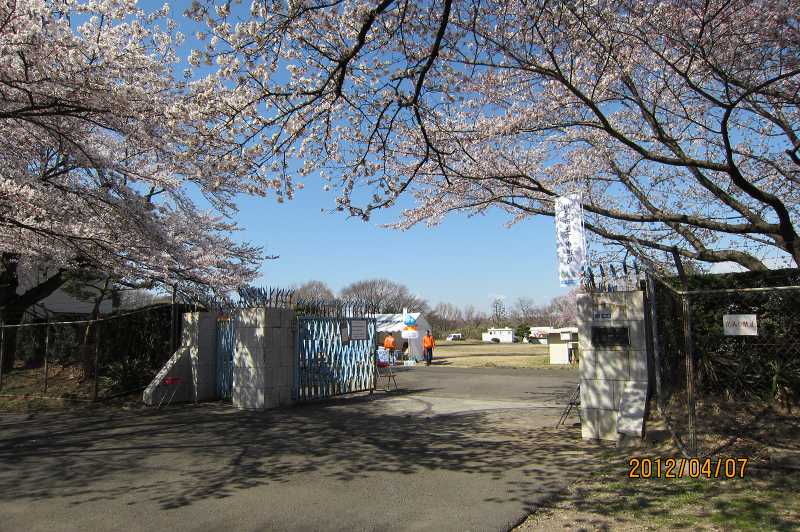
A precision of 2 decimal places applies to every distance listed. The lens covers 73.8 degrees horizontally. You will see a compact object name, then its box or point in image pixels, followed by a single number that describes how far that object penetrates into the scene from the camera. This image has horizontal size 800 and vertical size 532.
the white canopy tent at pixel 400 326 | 32.28
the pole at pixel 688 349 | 6.32
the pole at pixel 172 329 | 13.30
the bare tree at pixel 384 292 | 88.77
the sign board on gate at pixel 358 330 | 13.98
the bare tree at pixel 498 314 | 123.31
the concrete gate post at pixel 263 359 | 11.50
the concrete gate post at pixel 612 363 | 7.77
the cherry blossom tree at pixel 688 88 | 6.96
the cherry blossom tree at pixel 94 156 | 7.62
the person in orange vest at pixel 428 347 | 27.67
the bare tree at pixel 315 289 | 89.43
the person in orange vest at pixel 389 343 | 25.67
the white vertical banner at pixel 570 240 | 9.73
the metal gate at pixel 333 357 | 12.68
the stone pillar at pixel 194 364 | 12.37
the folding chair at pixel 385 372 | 15.66
